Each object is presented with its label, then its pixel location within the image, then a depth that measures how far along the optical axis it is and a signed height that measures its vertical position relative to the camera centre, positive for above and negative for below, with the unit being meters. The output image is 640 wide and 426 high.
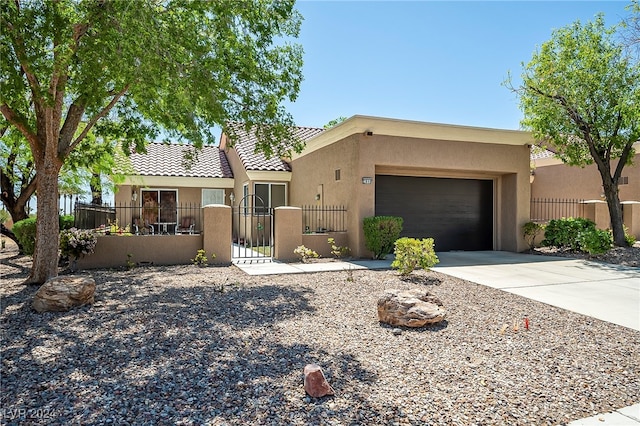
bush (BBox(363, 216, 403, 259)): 11.25 -0.61
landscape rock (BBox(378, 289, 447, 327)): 5.33 -1.39
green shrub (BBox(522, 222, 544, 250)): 13.62 -0.69
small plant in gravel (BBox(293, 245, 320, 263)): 11.45 -1.22
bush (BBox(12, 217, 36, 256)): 10.76 -0.62
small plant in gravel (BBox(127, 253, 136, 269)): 10.25 -1.34
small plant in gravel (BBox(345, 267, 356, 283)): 8.41 -1.46
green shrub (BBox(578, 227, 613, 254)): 11.86 -0.93
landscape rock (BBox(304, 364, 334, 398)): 3.43 -1.55
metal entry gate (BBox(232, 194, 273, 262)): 15.57 -0.68
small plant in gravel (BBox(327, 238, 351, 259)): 12.13 -1.21
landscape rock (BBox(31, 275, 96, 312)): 5.94 -1.29
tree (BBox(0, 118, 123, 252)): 11.80 +1.54
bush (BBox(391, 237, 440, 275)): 8.56 -0.98
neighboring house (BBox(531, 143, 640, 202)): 16.89 +1.49
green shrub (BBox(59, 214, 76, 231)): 13.88 -0.33
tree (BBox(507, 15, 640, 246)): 12.16 +3.77
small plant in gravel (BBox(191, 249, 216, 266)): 10.86 -1.32
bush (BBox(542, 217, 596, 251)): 13.01 -0.67
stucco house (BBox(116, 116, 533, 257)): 11.98 +1.24
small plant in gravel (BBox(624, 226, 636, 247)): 13.12 -0.95
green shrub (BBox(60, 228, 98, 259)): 9.51 -0.76
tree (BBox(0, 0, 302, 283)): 6.12 +2.59
